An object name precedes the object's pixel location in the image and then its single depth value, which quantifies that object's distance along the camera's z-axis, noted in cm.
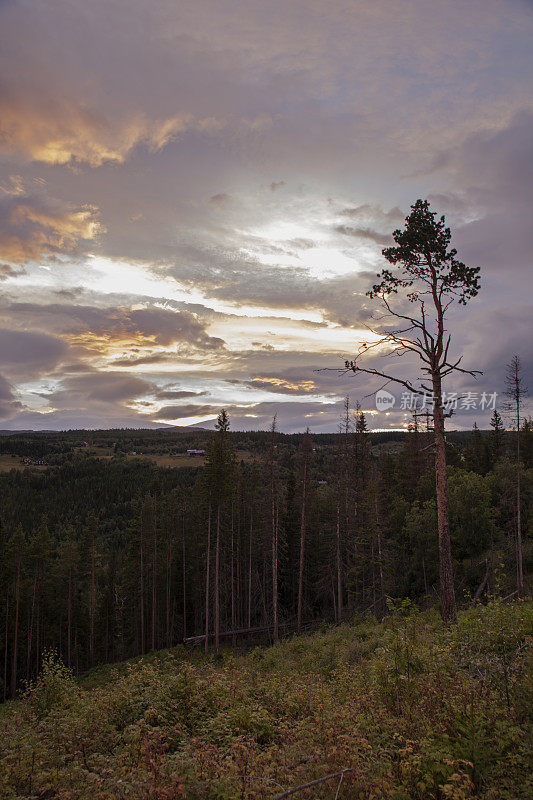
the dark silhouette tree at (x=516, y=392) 2664
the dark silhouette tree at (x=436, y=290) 1251
